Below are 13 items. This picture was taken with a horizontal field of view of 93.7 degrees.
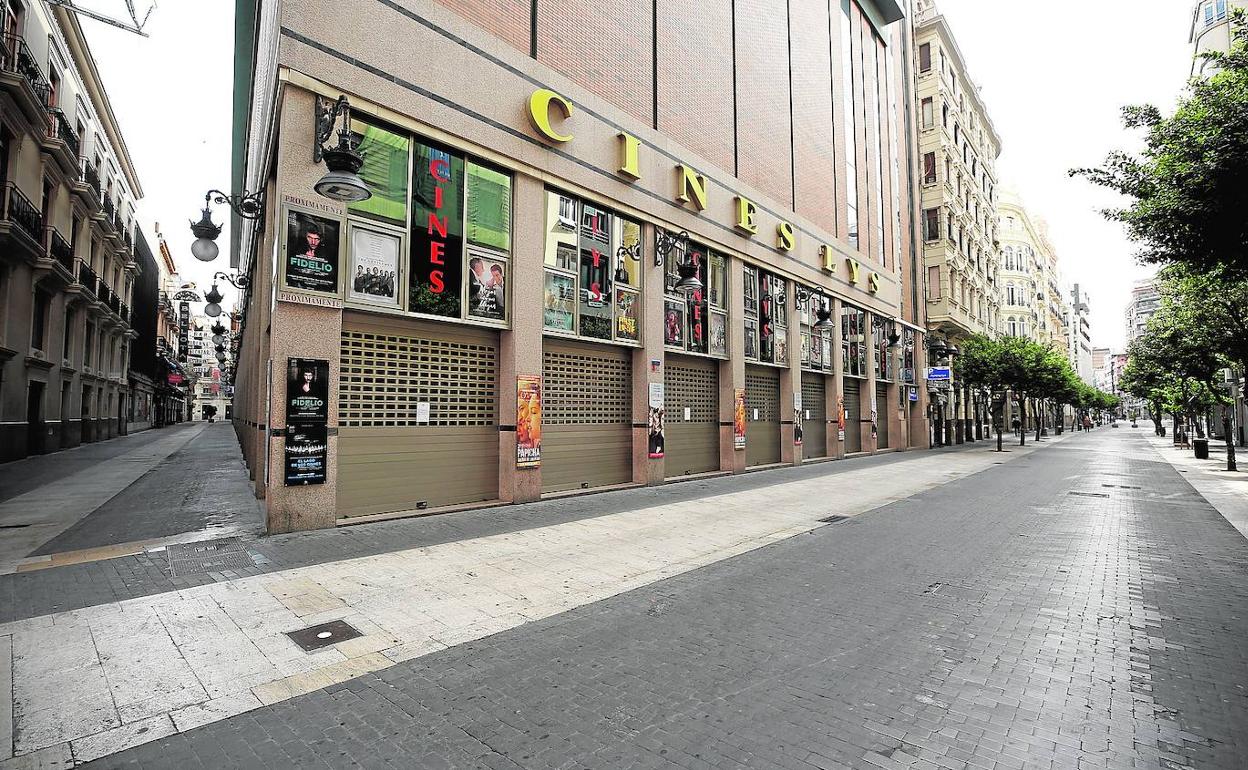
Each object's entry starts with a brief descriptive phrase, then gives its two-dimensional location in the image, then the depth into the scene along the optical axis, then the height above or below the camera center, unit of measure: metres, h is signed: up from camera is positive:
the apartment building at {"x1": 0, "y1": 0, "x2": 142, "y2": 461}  17.92 +6.61
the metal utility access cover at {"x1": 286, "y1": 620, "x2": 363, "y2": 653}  4.49 -1.78
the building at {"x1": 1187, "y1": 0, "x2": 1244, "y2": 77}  34.25 +23.87
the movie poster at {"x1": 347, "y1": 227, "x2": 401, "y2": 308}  9.05 +2.28
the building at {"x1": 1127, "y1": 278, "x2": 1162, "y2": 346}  129.88 +25.43
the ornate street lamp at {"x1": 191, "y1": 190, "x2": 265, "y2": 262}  10.12 +3.21
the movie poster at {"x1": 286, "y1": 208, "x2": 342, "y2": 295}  8.36 +2.32
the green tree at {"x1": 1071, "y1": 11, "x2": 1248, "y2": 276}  7.18 +3.24
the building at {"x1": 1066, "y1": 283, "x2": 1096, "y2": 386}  116.31 +17.94
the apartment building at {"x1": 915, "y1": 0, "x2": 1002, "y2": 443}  37.61 +14.91
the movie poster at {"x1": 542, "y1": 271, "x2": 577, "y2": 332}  12.05 +2.30
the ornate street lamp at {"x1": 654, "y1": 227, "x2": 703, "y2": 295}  13.14 +4.06
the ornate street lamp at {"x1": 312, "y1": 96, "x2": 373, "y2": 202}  7.40 +3.07
